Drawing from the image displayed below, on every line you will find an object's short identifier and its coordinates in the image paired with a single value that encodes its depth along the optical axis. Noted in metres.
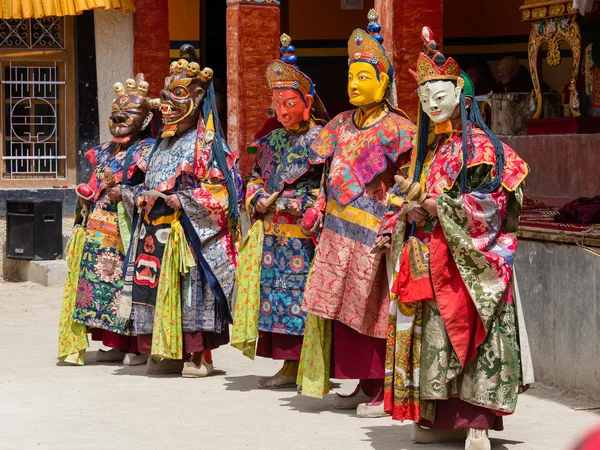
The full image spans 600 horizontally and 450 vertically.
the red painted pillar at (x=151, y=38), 12.55
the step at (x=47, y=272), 12.20
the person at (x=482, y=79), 14.31
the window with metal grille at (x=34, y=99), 12.87
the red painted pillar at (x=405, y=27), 9.43
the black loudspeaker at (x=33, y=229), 12.55
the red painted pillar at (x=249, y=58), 10.41
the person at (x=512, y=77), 13.73
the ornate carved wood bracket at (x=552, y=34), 11.00
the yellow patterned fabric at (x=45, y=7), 12.11
